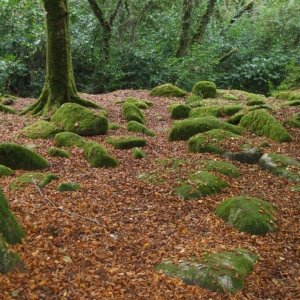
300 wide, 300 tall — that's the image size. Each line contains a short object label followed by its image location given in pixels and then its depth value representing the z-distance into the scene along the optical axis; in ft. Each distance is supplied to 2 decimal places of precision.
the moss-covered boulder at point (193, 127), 35.78
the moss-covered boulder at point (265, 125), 34.93
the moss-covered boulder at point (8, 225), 16.07
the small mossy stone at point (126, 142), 32.83
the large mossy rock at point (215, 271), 16.58
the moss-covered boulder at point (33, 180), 23.79
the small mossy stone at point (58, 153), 29.96
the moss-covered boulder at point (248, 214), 21.38
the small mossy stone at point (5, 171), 25.43
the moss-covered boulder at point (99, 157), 28.73
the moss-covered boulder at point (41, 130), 34.40
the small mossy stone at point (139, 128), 37.45
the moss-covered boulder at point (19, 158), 27.04
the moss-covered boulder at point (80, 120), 35.29
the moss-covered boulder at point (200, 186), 24.72
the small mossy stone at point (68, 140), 32.27
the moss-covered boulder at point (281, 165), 28.24
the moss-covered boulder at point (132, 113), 41.55
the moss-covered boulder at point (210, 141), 31.78
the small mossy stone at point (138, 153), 30.76
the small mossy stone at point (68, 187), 23.76
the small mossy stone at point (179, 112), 44.68
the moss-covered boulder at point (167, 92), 57.98
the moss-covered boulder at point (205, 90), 55.83
